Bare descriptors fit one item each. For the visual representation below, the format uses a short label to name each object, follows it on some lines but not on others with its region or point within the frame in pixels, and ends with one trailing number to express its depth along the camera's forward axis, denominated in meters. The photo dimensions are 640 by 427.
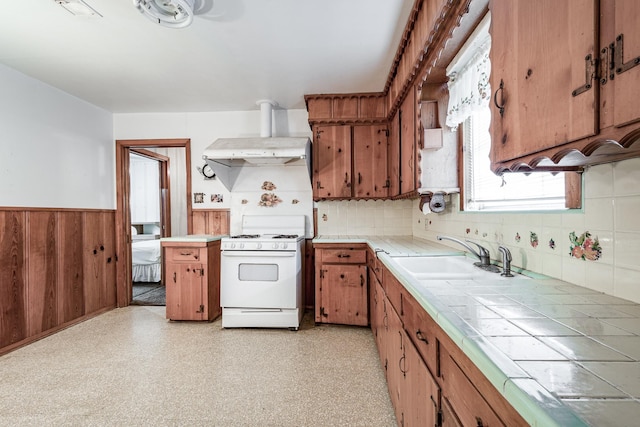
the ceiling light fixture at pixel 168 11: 1.62
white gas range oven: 2.82
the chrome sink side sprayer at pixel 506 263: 1.31
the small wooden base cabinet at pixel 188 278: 3.01
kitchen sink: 1.52
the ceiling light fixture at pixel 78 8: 1.72
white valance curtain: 1.55
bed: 4.55
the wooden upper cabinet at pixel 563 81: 0.56
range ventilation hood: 2.87
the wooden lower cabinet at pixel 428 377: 0.62
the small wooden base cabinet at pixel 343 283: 2.76
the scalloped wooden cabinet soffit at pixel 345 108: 3.01
